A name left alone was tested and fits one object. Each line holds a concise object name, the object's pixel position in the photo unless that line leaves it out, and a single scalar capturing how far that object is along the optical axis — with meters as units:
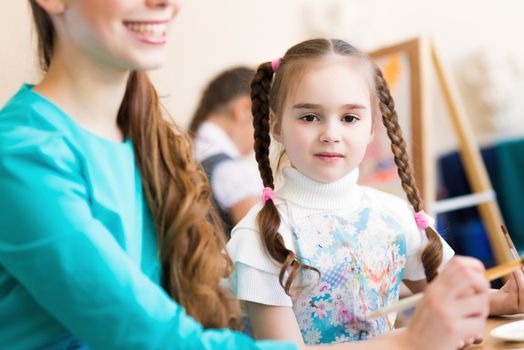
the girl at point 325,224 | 1.07
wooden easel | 2.76
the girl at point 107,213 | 0.81
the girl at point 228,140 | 2.58
